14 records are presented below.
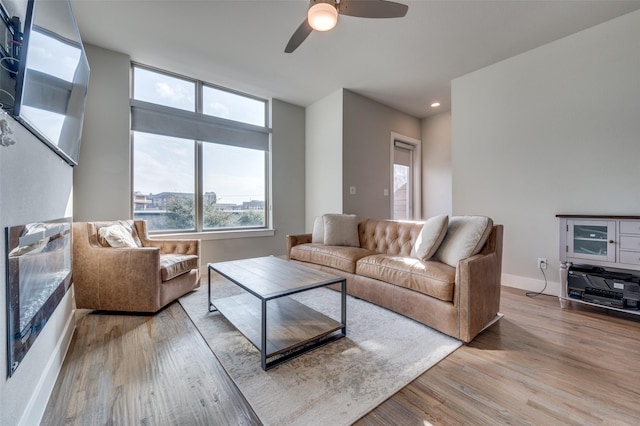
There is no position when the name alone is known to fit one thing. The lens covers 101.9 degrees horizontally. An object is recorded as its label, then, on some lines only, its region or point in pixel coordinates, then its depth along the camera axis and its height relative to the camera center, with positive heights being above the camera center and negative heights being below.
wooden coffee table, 1.66 -0.83
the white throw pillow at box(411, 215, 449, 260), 2.33 -0.24
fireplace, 0.99 -0.33
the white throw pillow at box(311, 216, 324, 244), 3.59 -0.29
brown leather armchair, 2.31 -0.57
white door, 5.13 +0.62
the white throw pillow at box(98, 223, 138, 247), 2.43 -0.23
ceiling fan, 1.79 +1.48
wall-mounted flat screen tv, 1.04 +0.69
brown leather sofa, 1.88 -0.60
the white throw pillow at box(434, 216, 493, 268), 2.11 -0.24
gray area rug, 1.28 -0.96
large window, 3.40 +0.84
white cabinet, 2.24 -0.37
